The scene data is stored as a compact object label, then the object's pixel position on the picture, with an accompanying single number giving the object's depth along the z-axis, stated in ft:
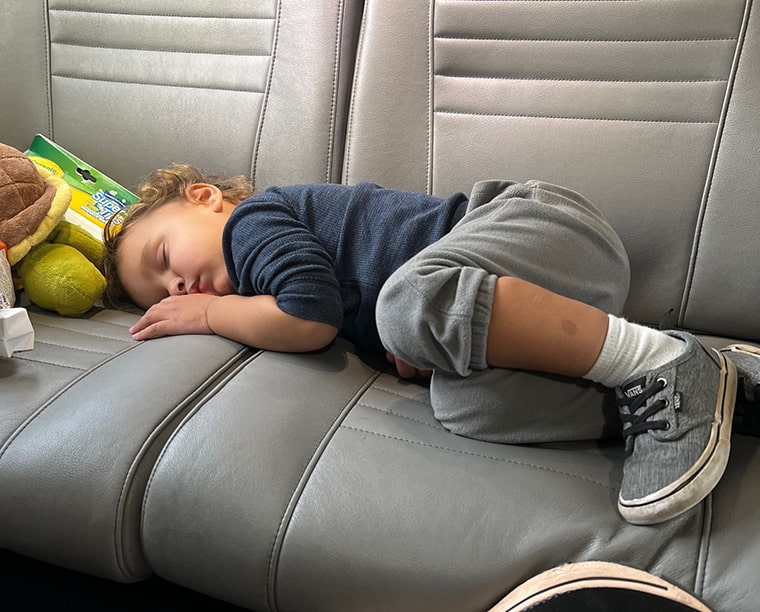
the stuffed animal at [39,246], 4.30
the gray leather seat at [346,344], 2.77
